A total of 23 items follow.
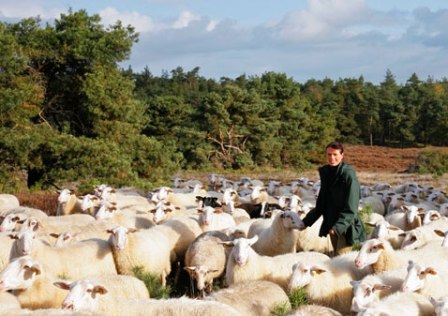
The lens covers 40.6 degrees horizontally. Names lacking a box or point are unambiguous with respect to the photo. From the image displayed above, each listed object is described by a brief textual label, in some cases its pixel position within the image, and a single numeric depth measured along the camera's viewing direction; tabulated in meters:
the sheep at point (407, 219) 12.58
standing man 8.10
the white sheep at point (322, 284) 7.45
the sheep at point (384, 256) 7.63
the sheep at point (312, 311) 6.08
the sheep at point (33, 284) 6.51
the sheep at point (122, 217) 11.98
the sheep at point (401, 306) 5.65
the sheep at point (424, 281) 6.82
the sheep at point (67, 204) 14.19
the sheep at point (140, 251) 9.08
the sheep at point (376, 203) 16.66
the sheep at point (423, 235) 9.74
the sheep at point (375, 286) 6.55
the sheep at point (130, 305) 5.82
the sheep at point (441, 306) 5.72
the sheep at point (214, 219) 11.37
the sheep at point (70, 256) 8.34
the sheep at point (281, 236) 9.88
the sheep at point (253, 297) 6.64
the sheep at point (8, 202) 14.60
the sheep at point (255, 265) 8.13
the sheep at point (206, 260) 8.59
